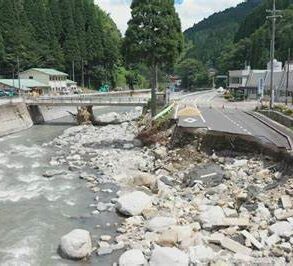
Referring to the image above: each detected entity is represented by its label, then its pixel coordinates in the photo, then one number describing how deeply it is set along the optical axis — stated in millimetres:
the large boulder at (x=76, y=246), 8778
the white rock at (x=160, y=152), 16713
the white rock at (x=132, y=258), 8255
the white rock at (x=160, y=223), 9806
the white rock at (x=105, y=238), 9614
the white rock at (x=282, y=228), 8915
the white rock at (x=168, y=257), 8105
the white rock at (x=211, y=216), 9867
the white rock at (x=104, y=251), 8975
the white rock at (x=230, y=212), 10262
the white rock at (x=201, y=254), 8332
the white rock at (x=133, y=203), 11033
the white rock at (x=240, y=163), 13783
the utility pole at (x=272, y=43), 20683
